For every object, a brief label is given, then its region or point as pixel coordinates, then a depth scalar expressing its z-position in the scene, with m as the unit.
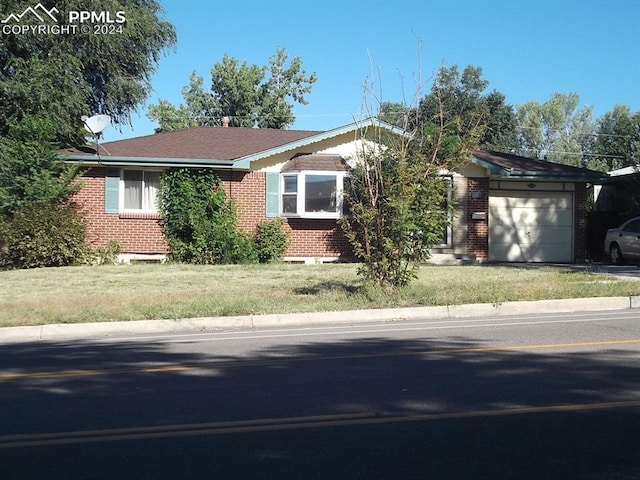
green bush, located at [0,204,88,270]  18.66
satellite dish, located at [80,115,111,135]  21.31
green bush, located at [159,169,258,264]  20.34
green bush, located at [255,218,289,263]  20.75
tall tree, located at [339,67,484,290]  12.69
